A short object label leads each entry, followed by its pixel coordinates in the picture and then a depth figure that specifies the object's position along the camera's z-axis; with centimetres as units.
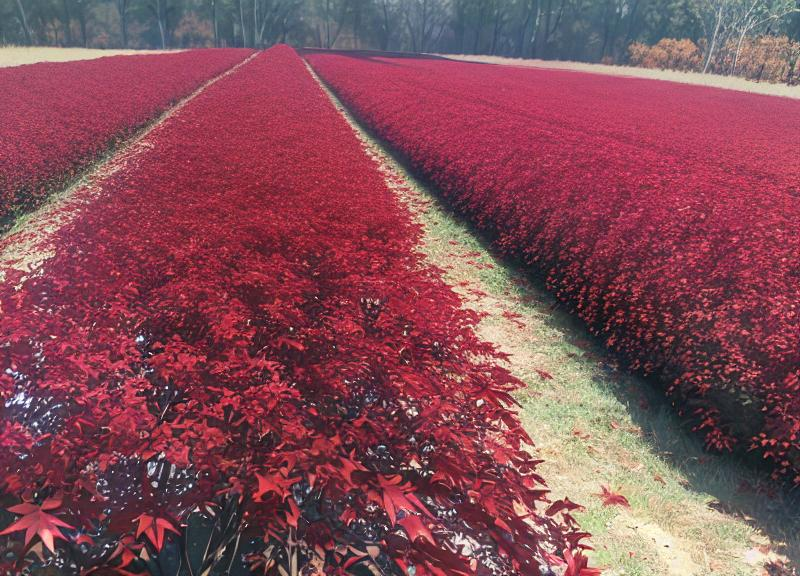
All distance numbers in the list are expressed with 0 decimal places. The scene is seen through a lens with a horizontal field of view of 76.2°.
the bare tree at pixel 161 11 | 6016
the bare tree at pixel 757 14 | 4619
